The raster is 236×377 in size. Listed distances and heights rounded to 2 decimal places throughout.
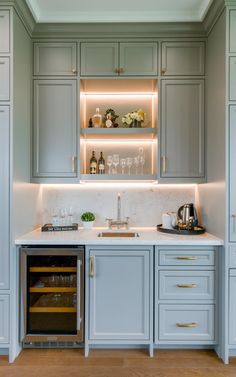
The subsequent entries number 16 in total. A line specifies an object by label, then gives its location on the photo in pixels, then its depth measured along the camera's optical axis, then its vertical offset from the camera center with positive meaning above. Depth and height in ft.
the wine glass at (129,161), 9.15 +0.84
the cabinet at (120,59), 8.51 +3.95
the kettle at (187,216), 8.76 -0.93
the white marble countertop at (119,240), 7.34 -1.43
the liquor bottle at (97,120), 9.00 +2.18
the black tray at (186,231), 8.25 -1.32
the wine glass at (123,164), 9.19 +0.76
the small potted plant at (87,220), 9.40 -1.14
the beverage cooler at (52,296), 7.43 -3.03
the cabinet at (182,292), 7.45 -2.84
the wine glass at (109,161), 9.21 +0.86
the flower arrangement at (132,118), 8.89 +2.24
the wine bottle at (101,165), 9.17 +0.72
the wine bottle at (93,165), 9.14 +0.72
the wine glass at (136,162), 9.25 +0.82
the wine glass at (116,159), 9.11 +0.90
